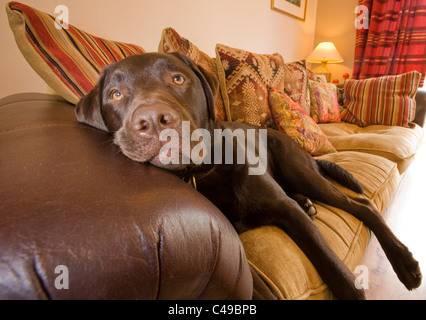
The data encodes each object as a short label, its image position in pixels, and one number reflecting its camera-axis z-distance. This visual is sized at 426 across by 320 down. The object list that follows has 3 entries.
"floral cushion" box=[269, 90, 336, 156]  1.66
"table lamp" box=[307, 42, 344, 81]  4.43
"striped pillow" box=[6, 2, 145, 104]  0.85
